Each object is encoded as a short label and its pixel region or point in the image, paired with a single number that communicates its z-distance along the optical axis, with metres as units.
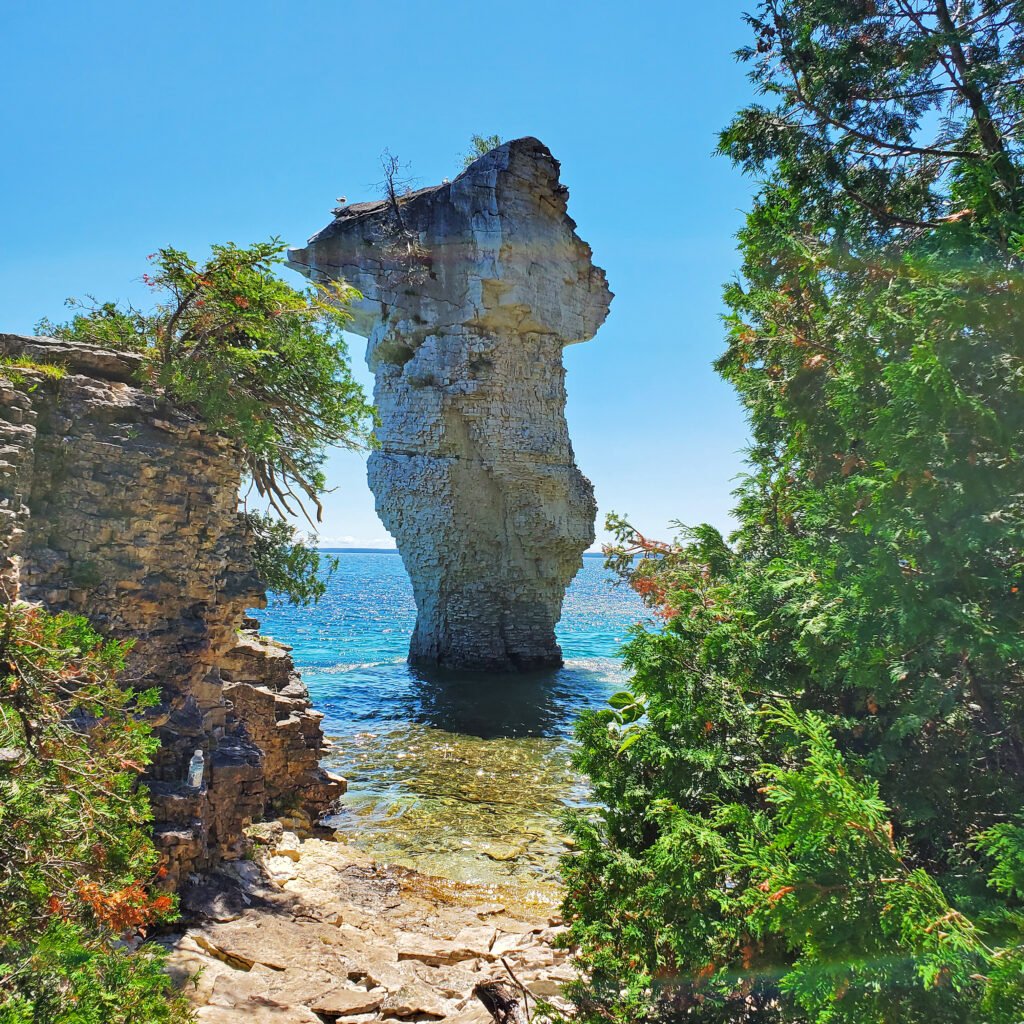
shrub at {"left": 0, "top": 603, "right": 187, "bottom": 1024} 3.50
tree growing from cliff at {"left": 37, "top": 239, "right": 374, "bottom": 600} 7.13
